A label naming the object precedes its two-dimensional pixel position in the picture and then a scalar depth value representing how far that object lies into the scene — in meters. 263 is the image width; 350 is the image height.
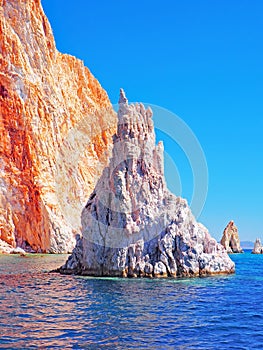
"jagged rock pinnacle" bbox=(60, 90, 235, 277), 32.84
